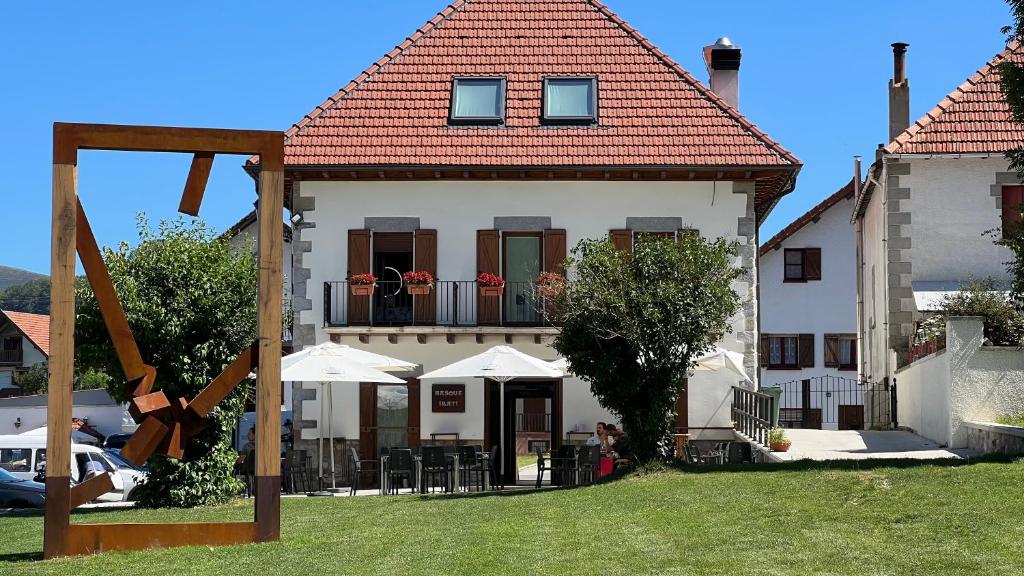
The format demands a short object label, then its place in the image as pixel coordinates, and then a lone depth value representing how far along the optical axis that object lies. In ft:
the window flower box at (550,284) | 63.39
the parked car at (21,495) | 76.43
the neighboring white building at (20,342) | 242.99
